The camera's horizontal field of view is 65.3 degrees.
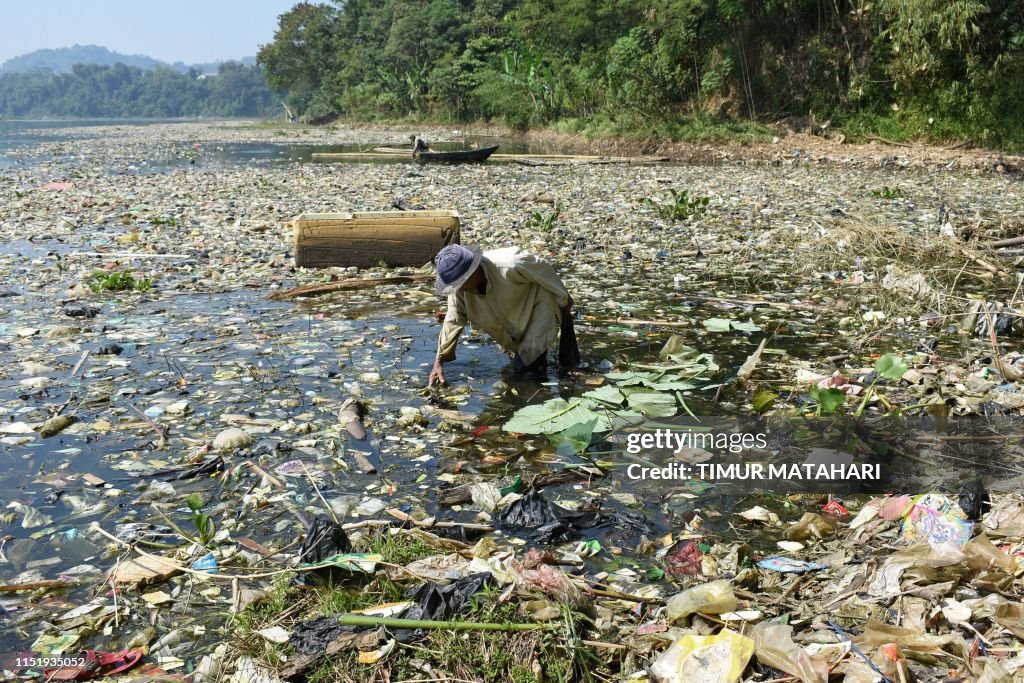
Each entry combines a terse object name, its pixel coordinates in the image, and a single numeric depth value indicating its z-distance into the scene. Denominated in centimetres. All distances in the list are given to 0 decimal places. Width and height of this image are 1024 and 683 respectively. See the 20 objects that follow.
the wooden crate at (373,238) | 839
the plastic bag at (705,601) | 274
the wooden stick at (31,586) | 314
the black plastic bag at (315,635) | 273
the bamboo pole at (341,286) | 760
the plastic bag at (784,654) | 237
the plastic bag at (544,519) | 348
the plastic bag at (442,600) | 282
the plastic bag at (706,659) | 244
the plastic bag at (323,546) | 312
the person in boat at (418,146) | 2112
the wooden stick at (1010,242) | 732
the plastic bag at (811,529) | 333
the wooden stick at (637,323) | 646
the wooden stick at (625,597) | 296
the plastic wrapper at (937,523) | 303
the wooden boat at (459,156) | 2022
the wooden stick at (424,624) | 268
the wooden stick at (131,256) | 919
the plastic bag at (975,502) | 314
